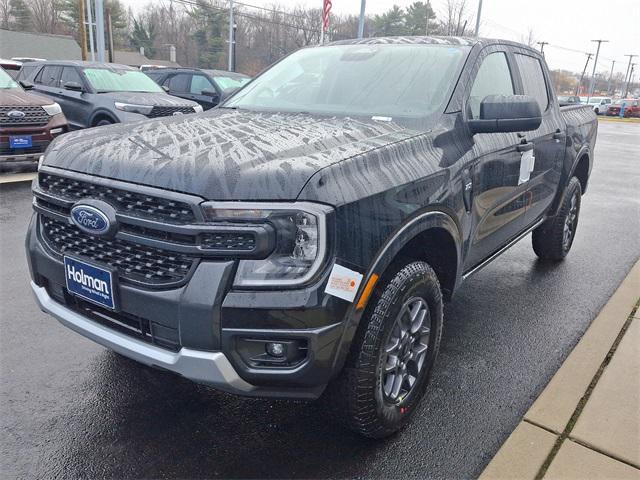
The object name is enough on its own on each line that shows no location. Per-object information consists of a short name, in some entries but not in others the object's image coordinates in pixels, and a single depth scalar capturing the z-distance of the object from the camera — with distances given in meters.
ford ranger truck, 1.91
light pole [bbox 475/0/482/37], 29.45
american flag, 14.71
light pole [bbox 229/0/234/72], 28.83
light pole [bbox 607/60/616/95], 101.13
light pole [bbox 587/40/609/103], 76.12
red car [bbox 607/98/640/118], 40.91
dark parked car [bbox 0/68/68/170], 7.59
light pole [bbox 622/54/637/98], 89.00
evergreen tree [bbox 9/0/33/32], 61.62
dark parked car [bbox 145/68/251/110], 12.23
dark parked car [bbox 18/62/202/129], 9.04
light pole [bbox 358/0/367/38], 19.37
